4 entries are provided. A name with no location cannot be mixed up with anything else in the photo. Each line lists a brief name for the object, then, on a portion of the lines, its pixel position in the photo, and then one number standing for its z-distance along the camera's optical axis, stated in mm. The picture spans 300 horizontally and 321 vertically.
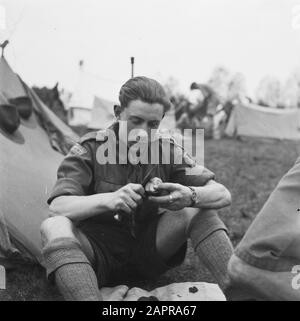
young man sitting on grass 1704
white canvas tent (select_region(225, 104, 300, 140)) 12227
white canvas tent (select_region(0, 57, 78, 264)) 2091
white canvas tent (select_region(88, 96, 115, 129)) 8120
